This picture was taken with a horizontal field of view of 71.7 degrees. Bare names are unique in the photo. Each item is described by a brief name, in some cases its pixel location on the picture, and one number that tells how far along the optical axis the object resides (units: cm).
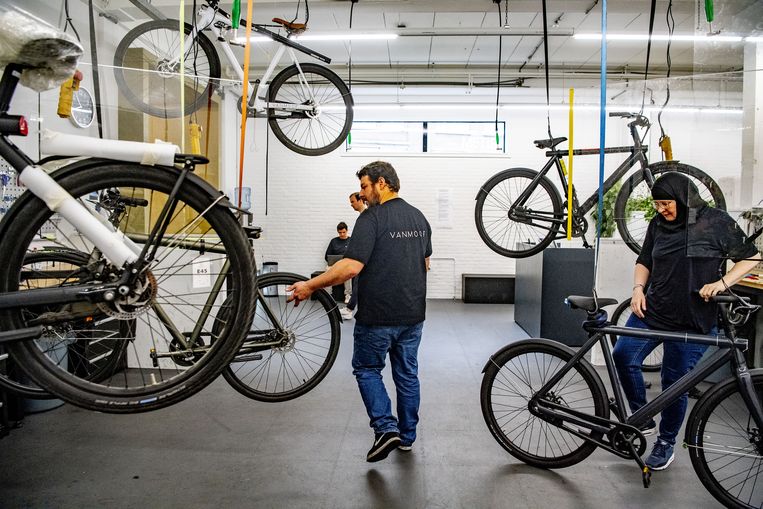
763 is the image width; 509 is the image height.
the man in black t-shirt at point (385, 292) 276
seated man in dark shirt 876
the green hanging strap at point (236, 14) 298
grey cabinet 562
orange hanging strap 191
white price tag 432
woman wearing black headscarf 242
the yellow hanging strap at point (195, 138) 318
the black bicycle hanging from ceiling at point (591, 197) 383
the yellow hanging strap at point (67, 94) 173
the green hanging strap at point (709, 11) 275
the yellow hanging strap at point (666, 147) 358
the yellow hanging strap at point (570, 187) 348
